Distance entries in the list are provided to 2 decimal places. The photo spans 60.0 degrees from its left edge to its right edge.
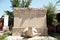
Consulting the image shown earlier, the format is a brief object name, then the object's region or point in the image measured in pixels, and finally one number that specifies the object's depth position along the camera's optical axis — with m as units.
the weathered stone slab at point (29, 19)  4.69
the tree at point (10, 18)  8.67
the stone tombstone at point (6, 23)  7.34
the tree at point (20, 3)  8.40
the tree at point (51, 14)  6.31
